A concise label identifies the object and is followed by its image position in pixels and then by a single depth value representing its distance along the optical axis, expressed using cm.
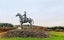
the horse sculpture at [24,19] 2435
